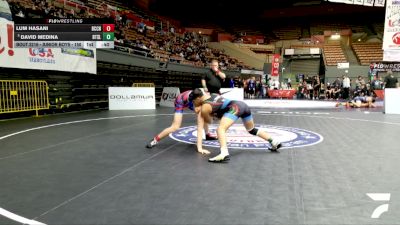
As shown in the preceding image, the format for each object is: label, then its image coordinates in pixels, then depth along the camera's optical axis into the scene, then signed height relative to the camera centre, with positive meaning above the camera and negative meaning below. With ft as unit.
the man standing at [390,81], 51.88 +0.89
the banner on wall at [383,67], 93.86 +5.93
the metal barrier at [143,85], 59.56 +0.16
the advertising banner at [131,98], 48.29 -1.85
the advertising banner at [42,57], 34.60 +3.48
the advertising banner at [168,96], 55.57 -1.75
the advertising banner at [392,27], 32.01 +6.00
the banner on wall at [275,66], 86.43 +5.53
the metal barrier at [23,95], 35.87 -1.21
